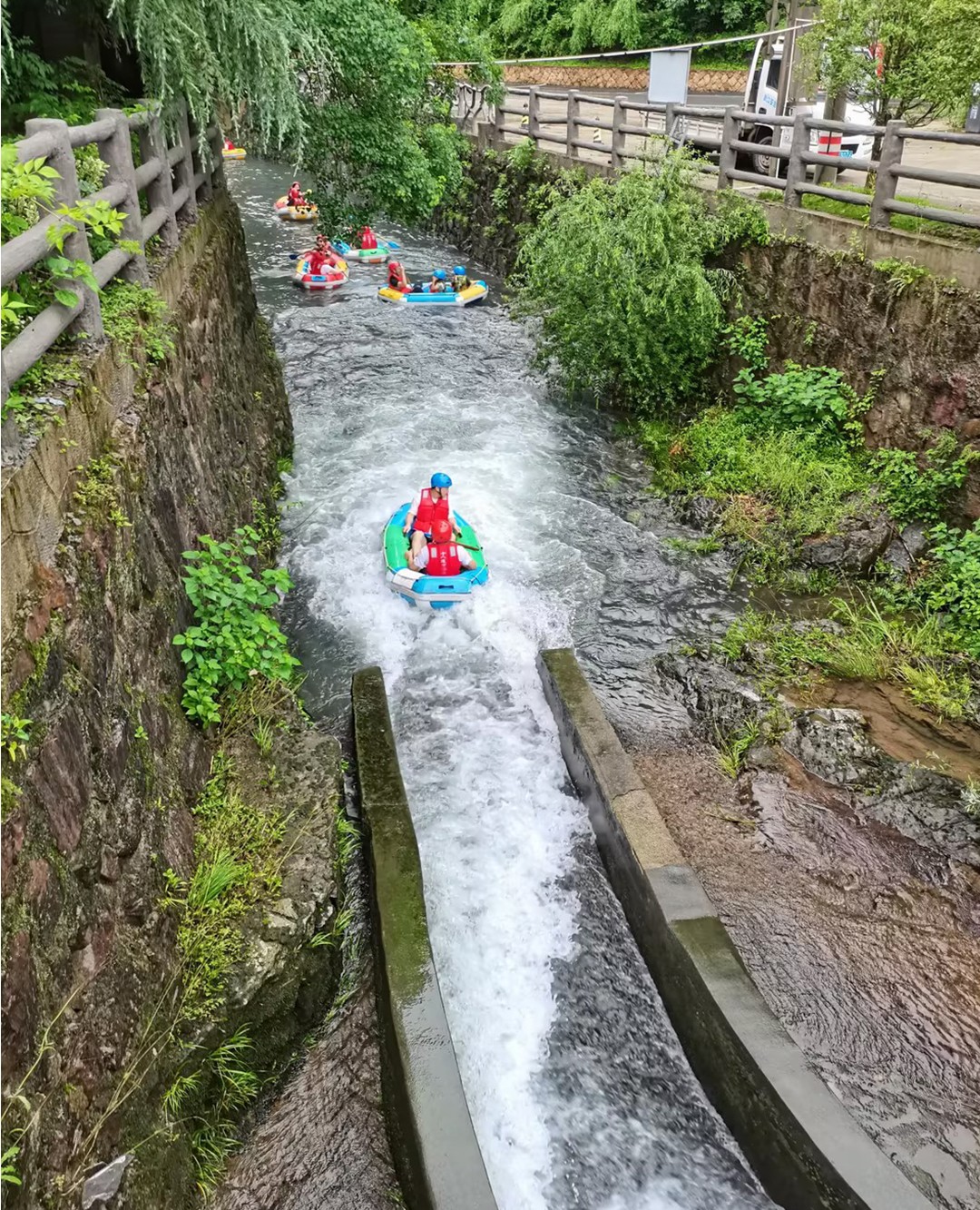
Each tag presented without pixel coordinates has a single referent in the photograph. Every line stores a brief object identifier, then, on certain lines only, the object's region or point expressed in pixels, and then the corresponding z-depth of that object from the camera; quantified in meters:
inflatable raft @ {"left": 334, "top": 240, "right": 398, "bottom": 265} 20.06
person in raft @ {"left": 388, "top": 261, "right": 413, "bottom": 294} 17.68
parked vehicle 13.48
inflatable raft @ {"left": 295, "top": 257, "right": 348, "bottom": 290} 18.28
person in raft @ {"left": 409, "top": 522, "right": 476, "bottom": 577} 8.51
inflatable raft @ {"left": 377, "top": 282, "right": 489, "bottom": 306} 17.33
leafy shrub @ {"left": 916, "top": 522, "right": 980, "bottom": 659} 7.47
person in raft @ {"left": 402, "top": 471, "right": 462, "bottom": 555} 8.65
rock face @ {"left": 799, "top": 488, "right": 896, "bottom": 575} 8.66
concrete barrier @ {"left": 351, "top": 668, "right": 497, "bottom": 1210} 3.92
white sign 13.77
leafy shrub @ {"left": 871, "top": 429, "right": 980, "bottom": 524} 8.46
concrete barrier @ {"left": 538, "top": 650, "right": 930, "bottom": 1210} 4.02
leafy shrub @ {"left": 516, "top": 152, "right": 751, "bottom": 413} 10.77
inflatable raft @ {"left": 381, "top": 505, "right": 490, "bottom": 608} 8.46
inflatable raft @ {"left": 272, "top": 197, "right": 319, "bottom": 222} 23.78
